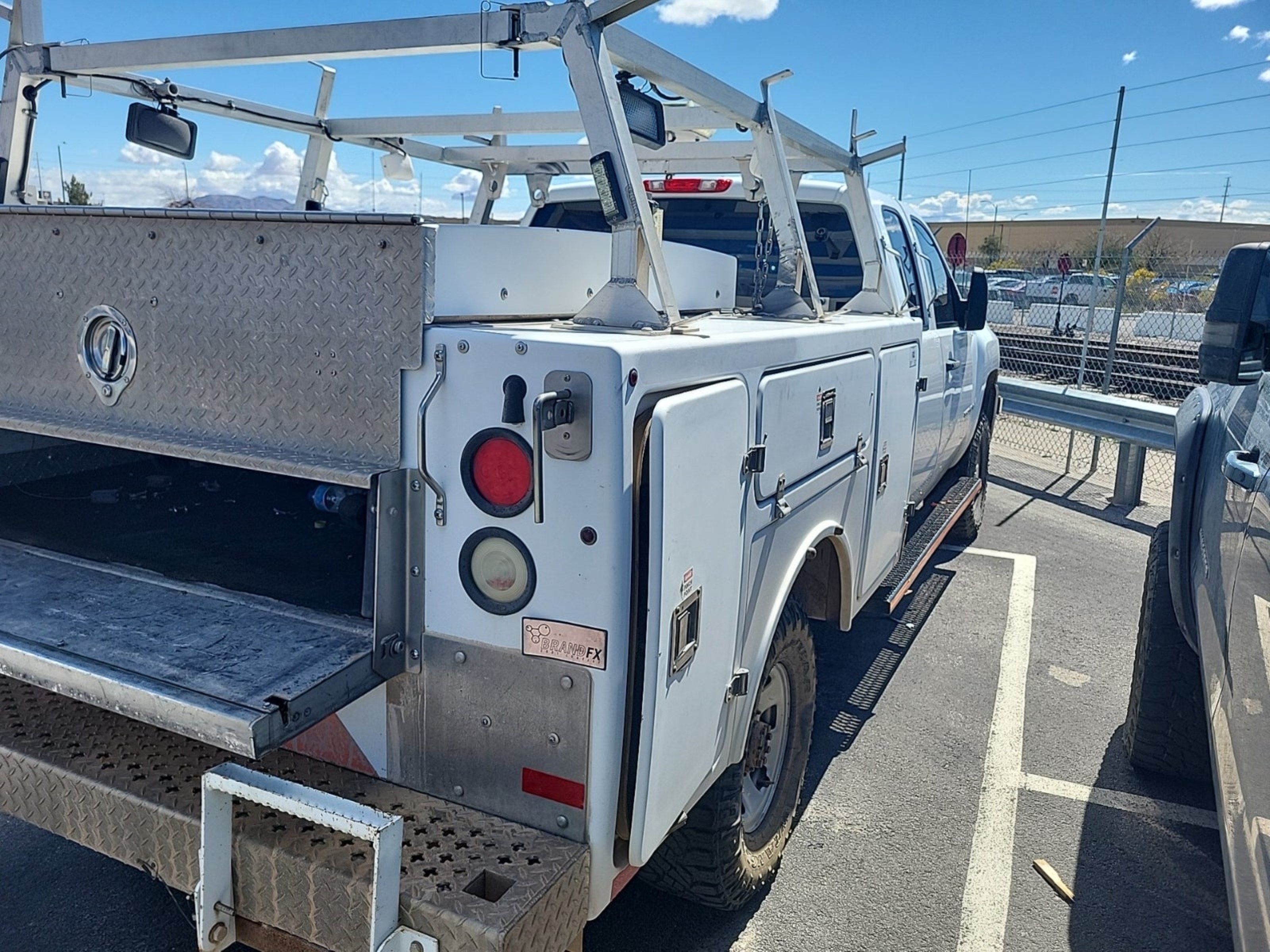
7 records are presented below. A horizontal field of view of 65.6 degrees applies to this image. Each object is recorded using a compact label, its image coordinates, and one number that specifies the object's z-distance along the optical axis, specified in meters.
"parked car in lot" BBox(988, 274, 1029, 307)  28.86
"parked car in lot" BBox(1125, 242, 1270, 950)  1.94
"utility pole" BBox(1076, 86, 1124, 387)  9.65
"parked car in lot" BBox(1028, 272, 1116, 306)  30.25
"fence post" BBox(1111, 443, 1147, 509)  8.41
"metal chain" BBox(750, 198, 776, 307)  4.35
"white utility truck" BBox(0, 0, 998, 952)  1.95
